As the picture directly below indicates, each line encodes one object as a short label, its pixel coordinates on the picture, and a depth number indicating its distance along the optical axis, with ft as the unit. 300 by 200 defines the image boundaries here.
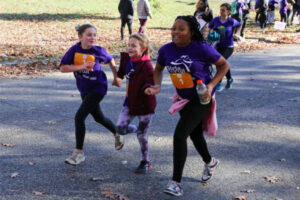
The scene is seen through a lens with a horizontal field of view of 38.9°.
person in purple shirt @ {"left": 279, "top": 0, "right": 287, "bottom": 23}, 73.51
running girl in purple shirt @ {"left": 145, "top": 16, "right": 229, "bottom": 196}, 13.00
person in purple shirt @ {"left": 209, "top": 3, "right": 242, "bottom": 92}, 27.07
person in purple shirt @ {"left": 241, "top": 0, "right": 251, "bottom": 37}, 61.57
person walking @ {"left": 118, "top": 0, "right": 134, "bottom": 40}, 51.67
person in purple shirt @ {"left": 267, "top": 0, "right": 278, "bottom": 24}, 77.39
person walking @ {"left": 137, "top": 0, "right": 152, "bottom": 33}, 50.80
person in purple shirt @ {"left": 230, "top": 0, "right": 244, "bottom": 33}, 52.11
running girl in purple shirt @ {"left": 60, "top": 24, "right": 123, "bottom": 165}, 15.53
